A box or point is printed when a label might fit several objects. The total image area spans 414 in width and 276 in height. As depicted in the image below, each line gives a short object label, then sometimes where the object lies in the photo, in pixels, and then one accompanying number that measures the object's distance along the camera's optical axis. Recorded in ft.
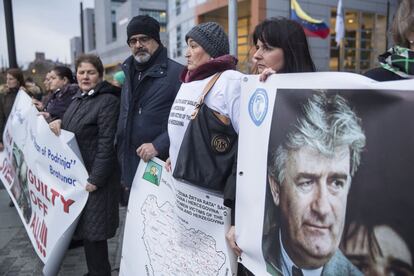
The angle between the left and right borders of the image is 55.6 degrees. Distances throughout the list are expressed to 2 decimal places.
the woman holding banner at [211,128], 6.55
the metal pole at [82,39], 70.03
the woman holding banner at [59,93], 13.39
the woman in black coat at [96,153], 10.00
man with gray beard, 9.55
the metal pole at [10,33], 23.71
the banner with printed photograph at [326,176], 3.81
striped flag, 45.96
